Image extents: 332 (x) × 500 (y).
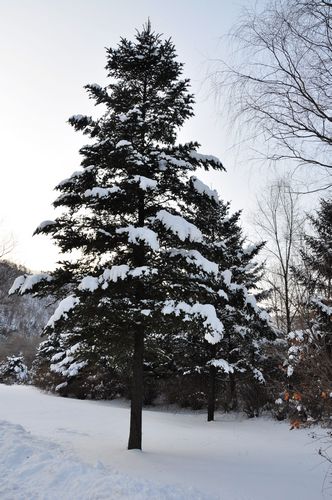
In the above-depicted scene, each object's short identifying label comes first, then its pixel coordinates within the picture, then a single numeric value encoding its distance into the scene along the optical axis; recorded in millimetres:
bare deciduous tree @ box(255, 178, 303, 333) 17250
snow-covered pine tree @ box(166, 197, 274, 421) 14930
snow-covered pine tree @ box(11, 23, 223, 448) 7344
